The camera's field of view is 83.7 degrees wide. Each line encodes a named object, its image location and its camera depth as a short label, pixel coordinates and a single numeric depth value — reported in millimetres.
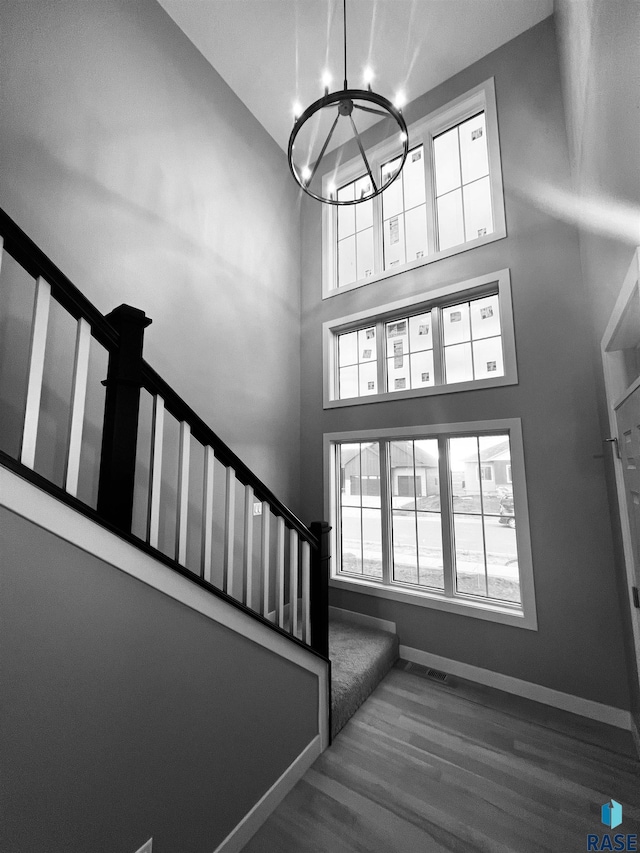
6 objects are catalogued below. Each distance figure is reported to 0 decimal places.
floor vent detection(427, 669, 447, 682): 2996
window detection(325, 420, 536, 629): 3021
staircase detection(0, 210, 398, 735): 1176
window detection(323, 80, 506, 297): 3475
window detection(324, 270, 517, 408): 3246
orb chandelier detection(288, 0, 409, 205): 4113
